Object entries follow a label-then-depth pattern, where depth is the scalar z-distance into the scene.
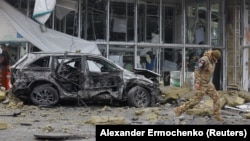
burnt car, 13.76
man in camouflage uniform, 10.70
